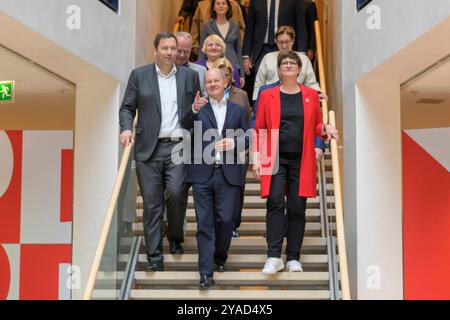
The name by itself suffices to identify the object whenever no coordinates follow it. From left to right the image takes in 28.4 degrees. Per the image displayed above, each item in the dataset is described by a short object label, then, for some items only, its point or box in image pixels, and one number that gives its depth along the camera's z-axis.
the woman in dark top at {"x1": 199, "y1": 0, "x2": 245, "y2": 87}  9.96
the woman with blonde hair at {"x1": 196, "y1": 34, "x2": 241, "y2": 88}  8.48
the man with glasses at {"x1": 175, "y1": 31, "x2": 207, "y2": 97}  8.71
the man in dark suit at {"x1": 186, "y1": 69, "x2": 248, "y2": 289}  7.61
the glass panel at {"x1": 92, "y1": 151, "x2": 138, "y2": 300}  7.39
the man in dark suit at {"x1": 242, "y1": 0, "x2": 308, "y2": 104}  10.82
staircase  7.64
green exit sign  10.33
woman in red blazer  7.74
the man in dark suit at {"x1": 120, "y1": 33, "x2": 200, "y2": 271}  7.77
